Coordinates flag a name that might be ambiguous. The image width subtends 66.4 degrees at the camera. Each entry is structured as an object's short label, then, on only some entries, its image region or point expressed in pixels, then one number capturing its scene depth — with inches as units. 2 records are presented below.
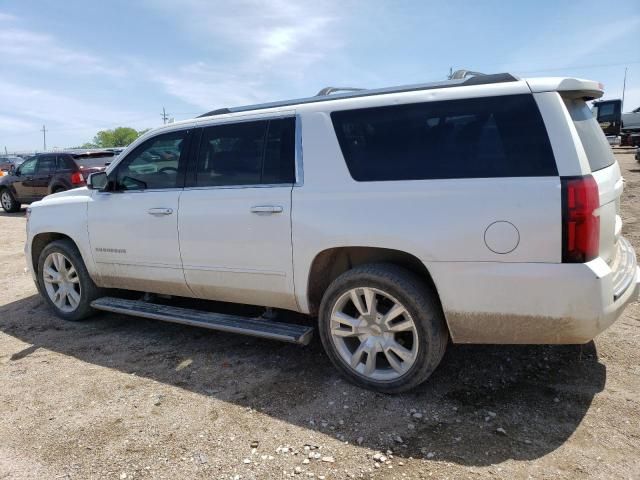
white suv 105.3
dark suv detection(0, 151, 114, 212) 525.0
